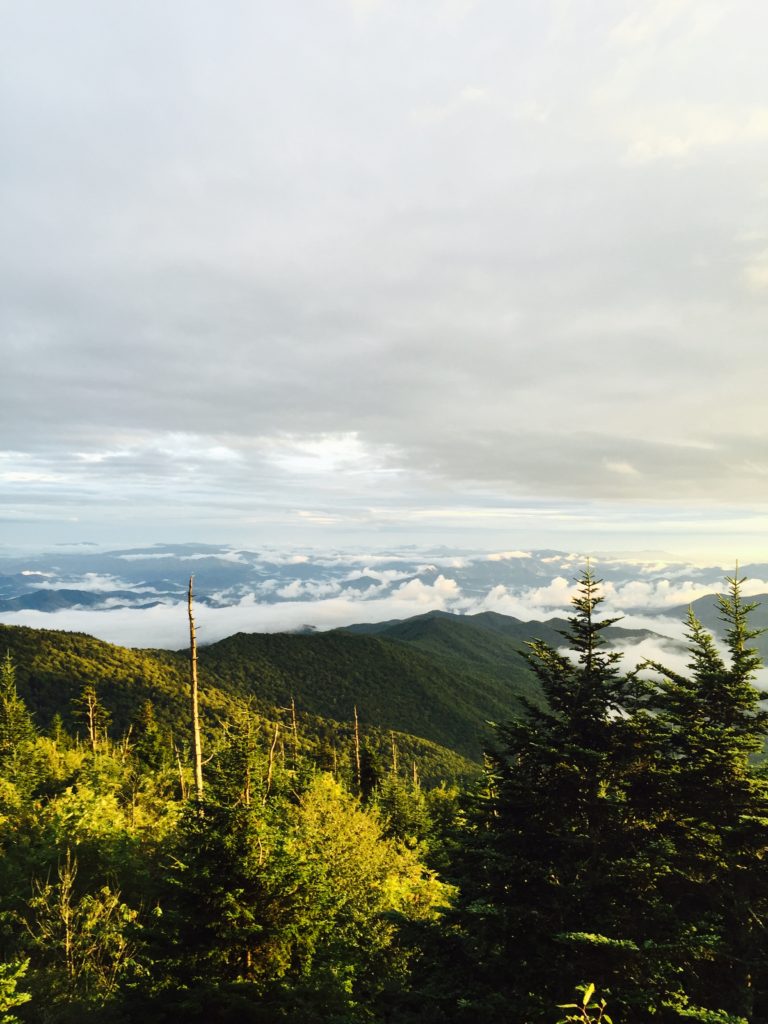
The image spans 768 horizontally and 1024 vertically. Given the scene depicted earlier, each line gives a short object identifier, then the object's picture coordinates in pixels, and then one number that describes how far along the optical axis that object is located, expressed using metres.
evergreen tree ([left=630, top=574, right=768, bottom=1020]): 10.66
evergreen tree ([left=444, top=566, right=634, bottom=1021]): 10.66
